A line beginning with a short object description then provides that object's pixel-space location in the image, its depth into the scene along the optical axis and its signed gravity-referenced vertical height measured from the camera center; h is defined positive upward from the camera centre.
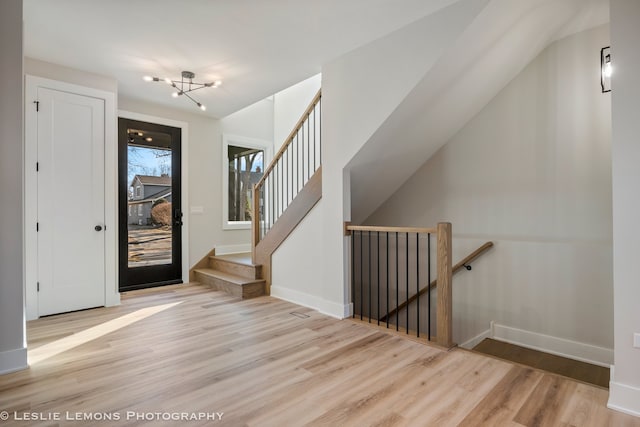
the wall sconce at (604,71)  2.97 +1.28
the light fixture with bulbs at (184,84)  3.71 +1.57
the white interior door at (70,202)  3.42 +0.14
